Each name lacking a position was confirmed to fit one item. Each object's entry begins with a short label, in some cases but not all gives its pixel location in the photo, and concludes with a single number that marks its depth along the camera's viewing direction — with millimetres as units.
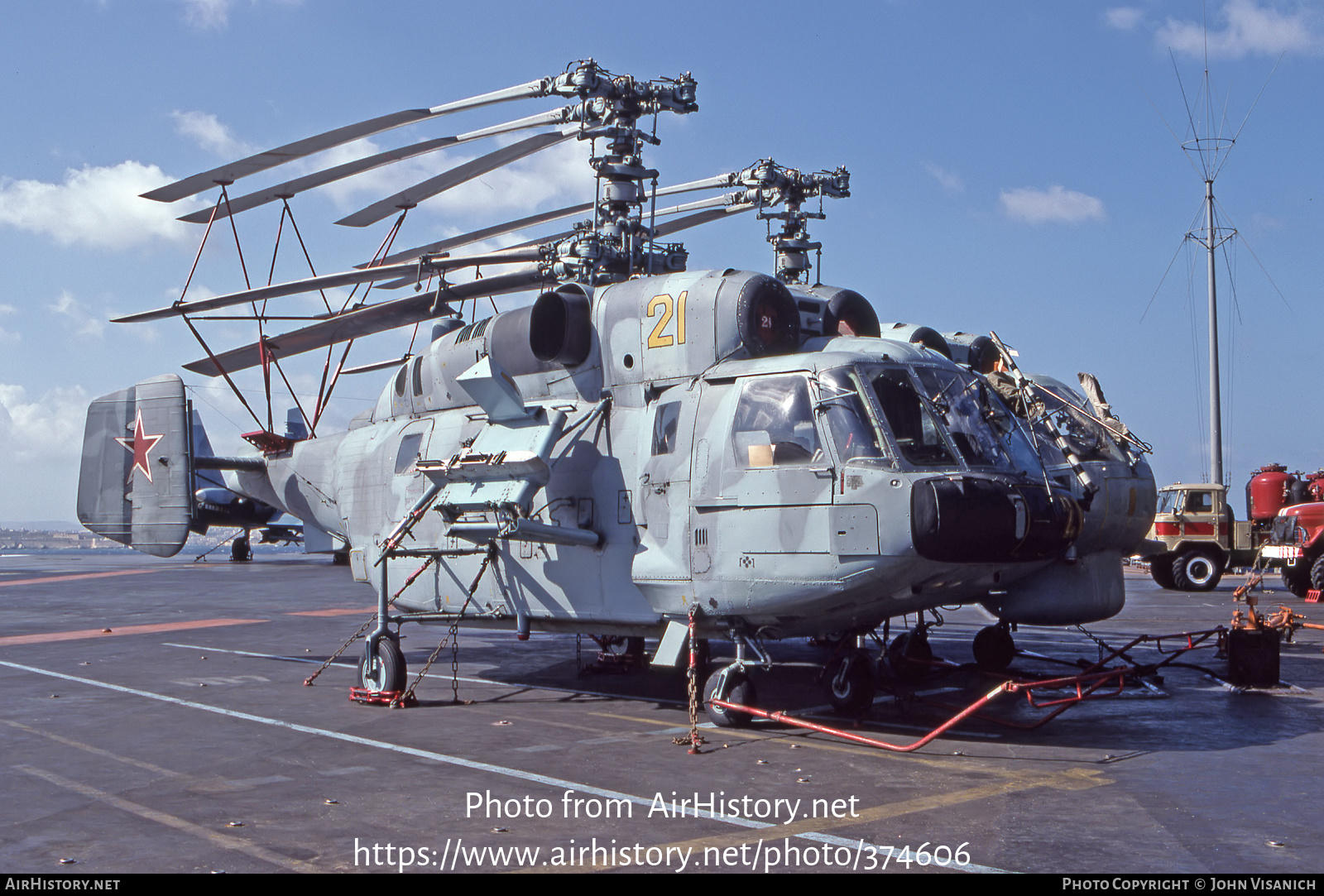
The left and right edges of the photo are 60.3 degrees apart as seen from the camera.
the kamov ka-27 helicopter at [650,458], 9406
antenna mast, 36844
